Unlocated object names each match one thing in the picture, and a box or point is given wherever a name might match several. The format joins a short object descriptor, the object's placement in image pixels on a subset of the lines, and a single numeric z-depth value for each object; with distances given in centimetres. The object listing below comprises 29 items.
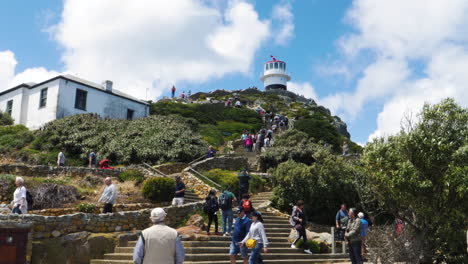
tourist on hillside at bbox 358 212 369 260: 1243
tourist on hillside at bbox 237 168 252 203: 1778
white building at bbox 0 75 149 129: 3098
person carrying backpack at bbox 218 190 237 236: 1323
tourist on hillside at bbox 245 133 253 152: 3169
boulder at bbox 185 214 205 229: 1455
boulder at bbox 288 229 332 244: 1533
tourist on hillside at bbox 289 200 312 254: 1368
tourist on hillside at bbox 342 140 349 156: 3173
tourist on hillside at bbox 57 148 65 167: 2211
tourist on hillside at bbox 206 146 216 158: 2647
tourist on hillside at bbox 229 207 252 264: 1016
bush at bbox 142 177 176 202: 1689
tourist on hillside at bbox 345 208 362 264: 1107
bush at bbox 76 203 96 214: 1373
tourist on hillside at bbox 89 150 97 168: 2342
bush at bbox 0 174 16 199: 1554
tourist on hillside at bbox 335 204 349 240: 1471
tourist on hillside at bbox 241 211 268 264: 962
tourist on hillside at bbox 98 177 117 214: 1343
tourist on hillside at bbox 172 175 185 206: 1539
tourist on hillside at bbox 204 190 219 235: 1329
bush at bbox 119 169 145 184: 1981
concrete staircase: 1201
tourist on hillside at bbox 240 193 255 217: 1092
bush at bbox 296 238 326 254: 1447
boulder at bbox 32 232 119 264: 1181
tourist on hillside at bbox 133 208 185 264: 572
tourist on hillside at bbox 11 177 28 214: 1230
